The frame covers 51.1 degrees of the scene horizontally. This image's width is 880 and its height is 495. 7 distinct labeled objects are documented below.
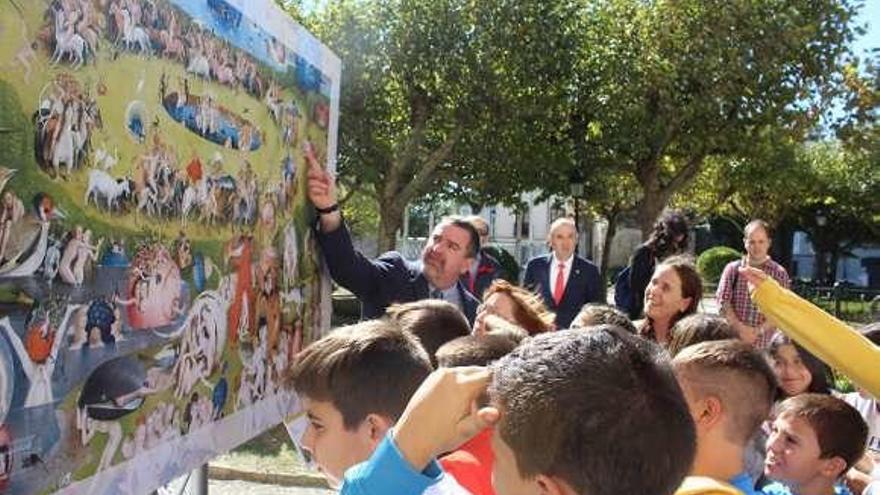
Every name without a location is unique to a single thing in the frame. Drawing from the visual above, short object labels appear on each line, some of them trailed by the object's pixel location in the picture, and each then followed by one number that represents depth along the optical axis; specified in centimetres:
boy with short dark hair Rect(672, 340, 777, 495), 225
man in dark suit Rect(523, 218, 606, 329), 624
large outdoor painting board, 183
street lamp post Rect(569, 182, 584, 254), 1788
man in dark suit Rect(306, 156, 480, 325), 377
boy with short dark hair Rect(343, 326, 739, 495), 142
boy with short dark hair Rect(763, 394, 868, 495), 303
